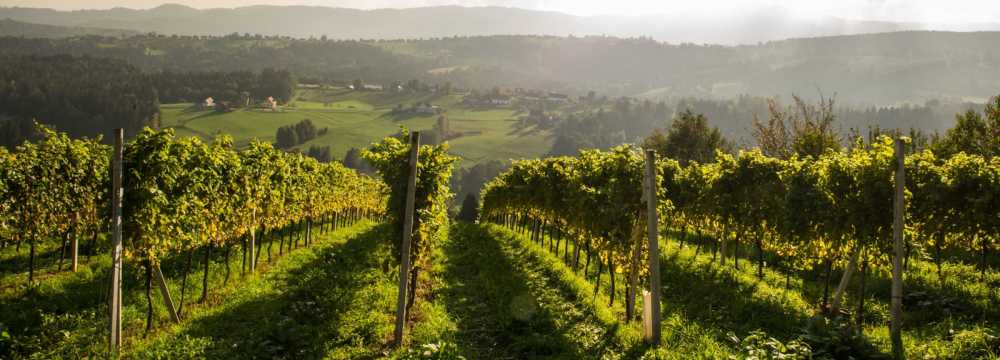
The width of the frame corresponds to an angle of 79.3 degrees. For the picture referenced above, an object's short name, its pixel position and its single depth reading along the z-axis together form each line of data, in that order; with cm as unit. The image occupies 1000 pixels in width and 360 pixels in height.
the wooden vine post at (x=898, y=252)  1397
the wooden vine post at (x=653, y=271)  1409
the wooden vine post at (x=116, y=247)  1270
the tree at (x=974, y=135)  3694
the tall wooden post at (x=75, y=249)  2268
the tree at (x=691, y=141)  6862
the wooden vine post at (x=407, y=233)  1526
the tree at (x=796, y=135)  4722
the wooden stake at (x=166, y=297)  1575
